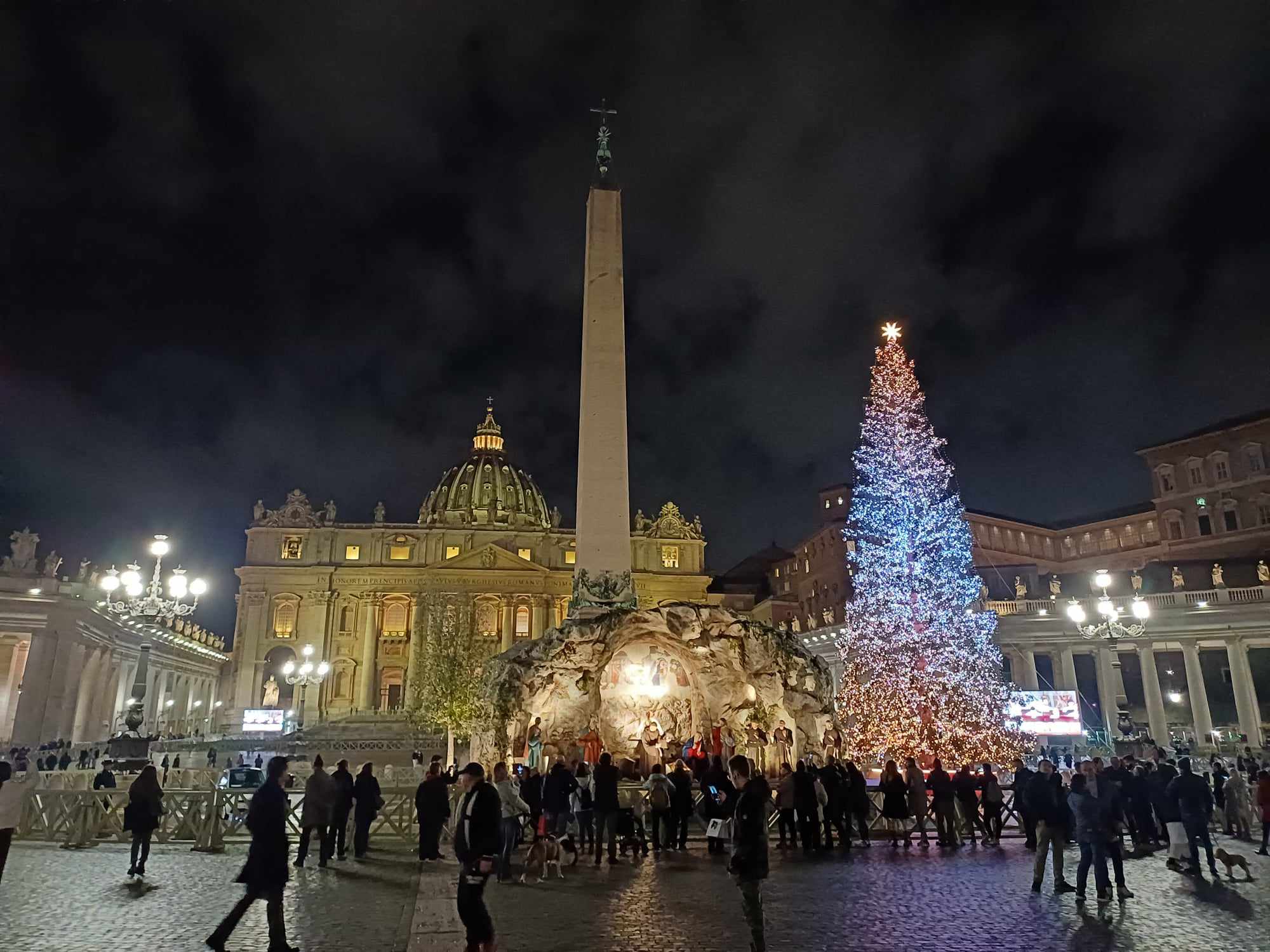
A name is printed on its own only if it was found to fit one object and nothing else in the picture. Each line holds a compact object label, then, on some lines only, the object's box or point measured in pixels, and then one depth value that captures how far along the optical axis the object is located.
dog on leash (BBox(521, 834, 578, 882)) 10.91
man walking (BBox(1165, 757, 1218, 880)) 11.20
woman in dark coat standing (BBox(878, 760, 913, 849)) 13.88
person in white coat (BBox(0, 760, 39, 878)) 8.70
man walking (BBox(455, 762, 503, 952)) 6.27
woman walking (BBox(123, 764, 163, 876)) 10.81
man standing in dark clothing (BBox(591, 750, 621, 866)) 12.18
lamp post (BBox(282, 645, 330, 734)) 36.53
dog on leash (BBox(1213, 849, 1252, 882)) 10.90
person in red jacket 13.02
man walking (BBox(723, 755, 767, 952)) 6.65
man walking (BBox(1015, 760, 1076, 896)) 9.82
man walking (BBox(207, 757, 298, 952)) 6.87
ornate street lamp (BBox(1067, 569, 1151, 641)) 20.12
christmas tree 22.52
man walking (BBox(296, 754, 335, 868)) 11.77
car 18.73
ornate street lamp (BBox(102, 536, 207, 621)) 18.41
